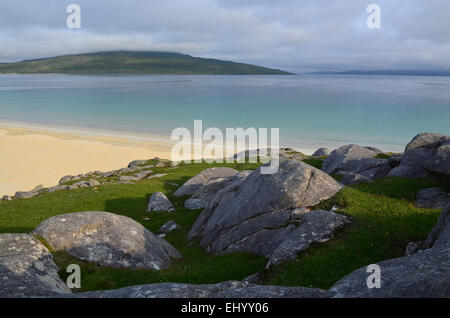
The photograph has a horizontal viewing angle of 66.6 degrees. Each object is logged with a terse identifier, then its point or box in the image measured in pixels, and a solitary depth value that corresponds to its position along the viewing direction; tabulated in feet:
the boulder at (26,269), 40.73
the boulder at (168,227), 107.65
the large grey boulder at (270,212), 68.54
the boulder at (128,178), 177.94
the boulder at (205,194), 131.44
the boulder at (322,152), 238.48
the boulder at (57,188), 160.37
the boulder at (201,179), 147.74
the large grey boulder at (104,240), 67.92
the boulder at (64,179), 193.62
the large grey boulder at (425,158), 84.99
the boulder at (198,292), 35.47
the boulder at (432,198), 80.69
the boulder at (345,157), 145.07
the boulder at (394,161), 119.34
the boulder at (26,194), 155.66
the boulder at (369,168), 123.24
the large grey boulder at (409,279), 29.96
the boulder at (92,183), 165.27
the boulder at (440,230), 50.39
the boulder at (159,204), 130.11
